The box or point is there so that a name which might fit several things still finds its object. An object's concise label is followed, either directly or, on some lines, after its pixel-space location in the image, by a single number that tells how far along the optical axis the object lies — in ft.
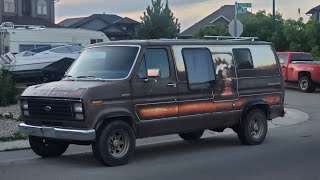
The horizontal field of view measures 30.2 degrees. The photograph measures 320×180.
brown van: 31.45
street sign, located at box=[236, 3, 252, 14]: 67.62
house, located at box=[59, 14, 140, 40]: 248.73
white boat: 77.05
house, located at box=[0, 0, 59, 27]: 176.45
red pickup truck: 85.51
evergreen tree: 157.69
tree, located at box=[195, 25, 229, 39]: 145.33
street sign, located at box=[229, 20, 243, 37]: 64.84
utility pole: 138.13
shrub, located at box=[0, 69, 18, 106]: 58.23
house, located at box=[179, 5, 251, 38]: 242.84
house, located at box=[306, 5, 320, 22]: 241.33
